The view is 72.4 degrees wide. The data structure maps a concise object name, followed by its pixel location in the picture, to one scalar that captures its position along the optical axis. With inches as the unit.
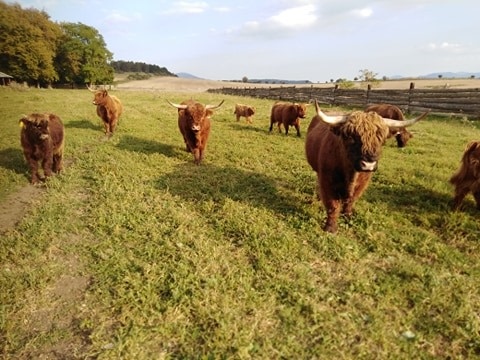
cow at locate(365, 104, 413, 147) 364.8
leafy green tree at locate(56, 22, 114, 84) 2325.3
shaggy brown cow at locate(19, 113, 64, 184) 251.8
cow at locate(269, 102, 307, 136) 445.4
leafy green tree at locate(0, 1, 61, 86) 1840.6
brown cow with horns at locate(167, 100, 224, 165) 304.0
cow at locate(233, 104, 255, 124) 608.2
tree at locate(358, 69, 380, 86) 1151.0
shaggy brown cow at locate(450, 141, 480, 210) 186.7
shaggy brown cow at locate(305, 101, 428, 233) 143.6
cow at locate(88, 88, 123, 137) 442.3
